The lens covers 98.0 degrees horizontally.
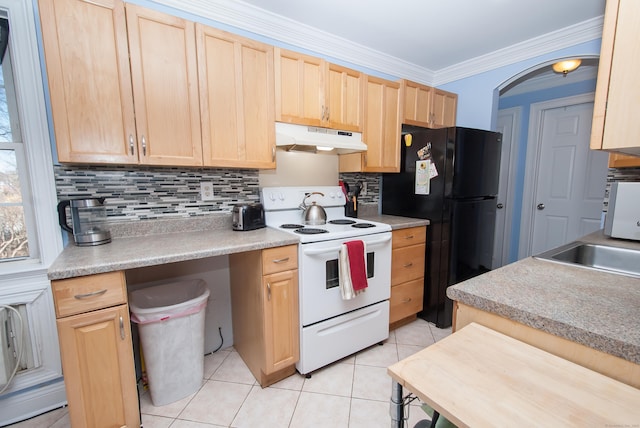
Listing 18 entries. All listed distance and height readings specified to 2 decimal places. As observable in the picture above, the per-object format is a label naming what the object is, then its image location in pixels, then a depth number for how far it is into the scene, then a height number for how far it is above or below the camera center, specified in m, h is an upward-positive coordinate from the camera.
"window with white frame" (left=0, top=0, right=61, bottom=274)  1.37 +0.14
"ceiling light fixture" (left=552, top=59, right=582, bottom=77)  2.25 +0.92
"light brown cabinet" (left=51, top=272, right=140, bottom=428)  1.12 -0.71
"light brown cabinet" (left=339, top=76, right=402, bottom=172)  2.29 +0.41
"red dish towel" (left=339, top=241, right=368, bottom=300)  1.73 -0.57
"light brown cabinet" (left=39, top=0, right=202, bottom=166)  1.29 +0.49
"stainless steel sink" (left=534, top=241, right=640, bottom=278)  1.37 -0.40
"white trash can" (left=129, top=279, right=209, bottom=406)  1.47 -0.89
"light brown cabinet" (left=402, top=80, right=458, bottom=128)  2.53 +0.70
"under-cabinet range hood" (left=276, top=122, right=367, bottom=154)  1.88 +0.29
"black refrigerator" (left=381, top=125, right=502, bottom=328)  2.21 -0.17
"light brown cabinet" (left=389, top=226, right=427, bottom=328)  2.21 -0.78
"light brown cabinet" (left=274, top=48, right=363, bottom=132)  1.88 +0.63
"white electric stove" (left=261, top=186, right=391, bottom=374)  1.68 -0.67
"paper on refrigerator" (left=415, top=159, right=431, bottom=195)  2.33 +0.01
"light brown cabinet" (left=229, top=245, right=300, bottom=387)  1.59 -0.78
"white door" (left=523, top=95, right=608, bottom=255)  2.93 -0.01
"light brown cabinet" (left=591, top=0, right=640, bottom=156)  0.54 +0.19
